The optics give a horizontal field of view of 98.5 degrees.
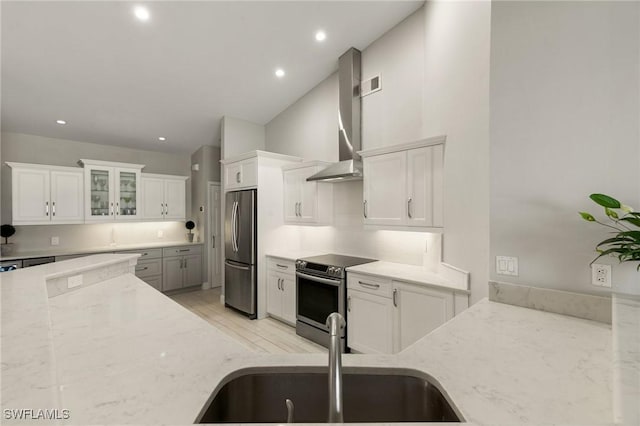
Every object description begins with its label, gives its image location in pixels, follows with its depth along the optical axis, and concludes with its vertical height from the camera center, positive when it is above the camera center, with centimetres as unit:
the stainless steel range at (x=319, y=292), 298 -89
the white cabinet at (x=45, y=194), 390 +31
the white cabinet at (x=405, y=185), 251 +28
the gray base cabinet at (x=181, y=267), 500 -99
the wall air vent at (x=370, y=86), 341 +162
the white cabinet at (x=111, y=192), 448 +39
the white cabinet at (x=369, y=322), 261 -108
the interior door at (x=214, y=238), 552 -48
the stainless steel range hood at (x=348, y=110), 350 +134
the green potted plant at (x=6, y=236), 389 -30
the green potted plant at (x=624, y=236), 111 -10
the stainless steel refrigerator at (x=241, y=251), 389 -53
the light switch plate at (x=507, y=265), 156 -30
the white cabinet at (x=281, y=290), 363 -103
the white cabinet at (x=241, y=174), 392 +60
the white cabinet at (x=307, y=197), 374 +24
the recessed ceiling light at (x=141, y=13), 261 +194
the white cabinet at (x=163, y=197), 508 +34
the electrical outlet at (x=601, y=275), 132 -30
